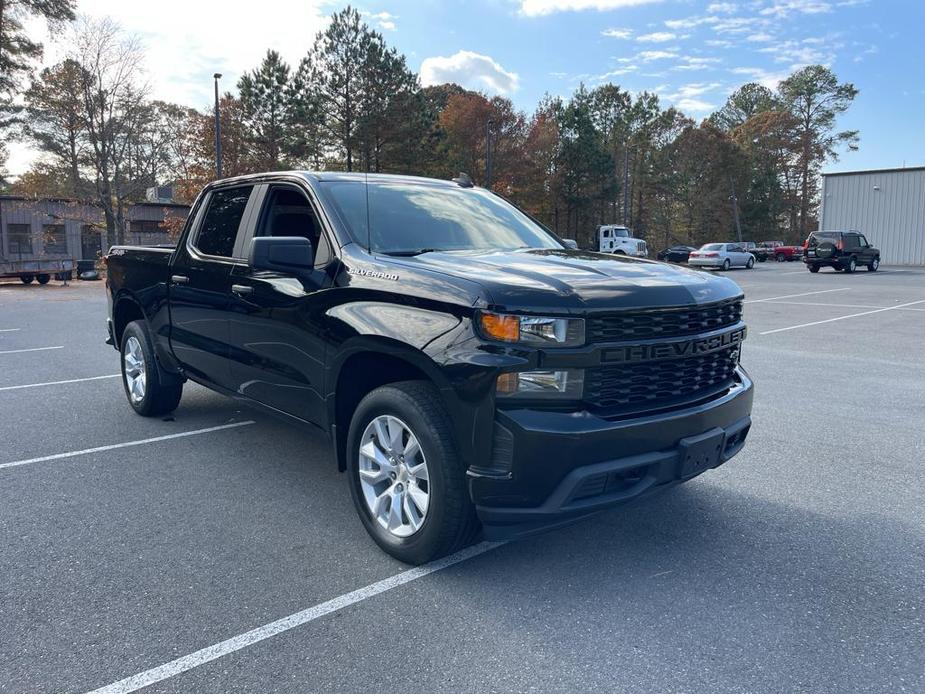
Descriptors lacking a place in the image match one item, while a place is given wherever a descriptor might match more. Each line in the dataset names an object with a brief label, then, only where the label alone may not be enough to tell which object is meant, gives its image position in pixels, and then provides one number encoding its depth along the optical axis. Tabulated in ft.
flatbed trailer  85.97
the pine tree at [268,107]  134.21
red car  175.32
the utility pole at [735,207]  219.16
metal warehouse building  140.05
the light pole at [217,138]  103.73
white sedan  128.57
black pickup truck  9.55
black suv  108.17
